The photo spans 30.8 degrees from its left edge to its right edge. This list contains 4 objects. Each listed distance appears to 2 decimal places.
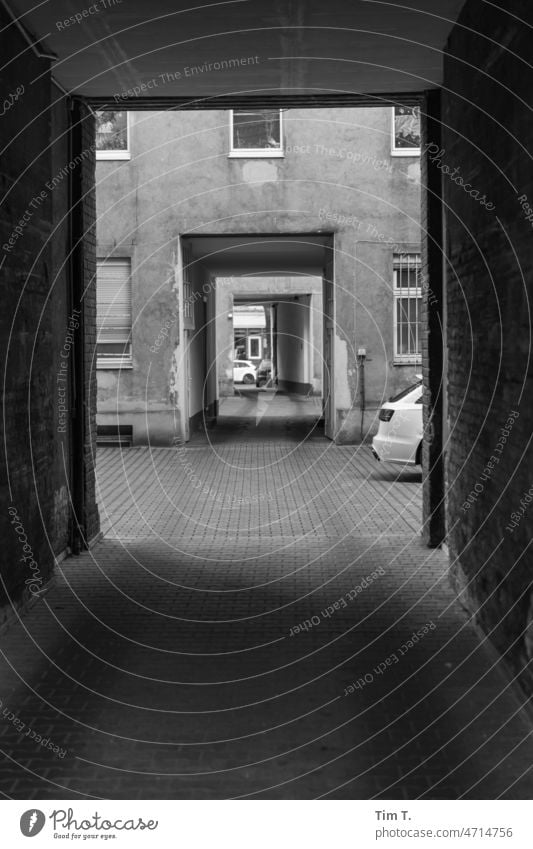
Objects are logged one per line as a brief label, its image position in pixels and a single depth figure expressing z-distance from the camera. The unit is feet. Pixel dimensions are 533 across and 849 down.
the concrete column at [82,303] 31.07
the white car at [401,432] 49.62
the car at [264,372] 179.32
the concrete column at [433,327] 31.01
